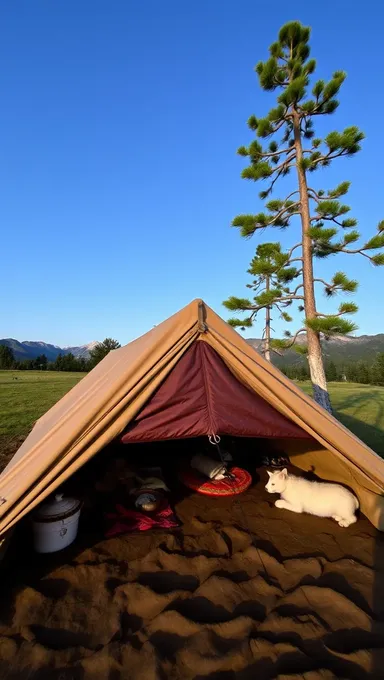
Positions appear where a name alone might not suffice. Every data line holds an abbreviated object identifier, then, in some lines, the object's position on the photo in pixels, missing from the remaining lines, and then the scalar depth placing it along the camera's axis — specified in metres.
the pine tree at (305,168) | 7.28
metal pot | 2.77
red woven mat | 3.87
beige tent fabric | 2.38
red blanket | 3.13
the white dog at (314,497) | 3.21
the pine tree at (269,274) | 7.70
